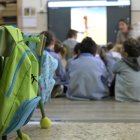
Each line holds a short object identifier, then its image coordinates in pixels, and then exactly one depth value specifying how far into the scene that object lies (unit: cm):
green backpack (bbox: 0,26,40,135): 195
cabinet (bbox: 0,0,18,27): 805
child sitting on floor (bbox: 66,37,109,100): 470
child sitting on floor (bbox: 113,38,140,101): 456
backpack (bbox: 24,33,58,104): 271
